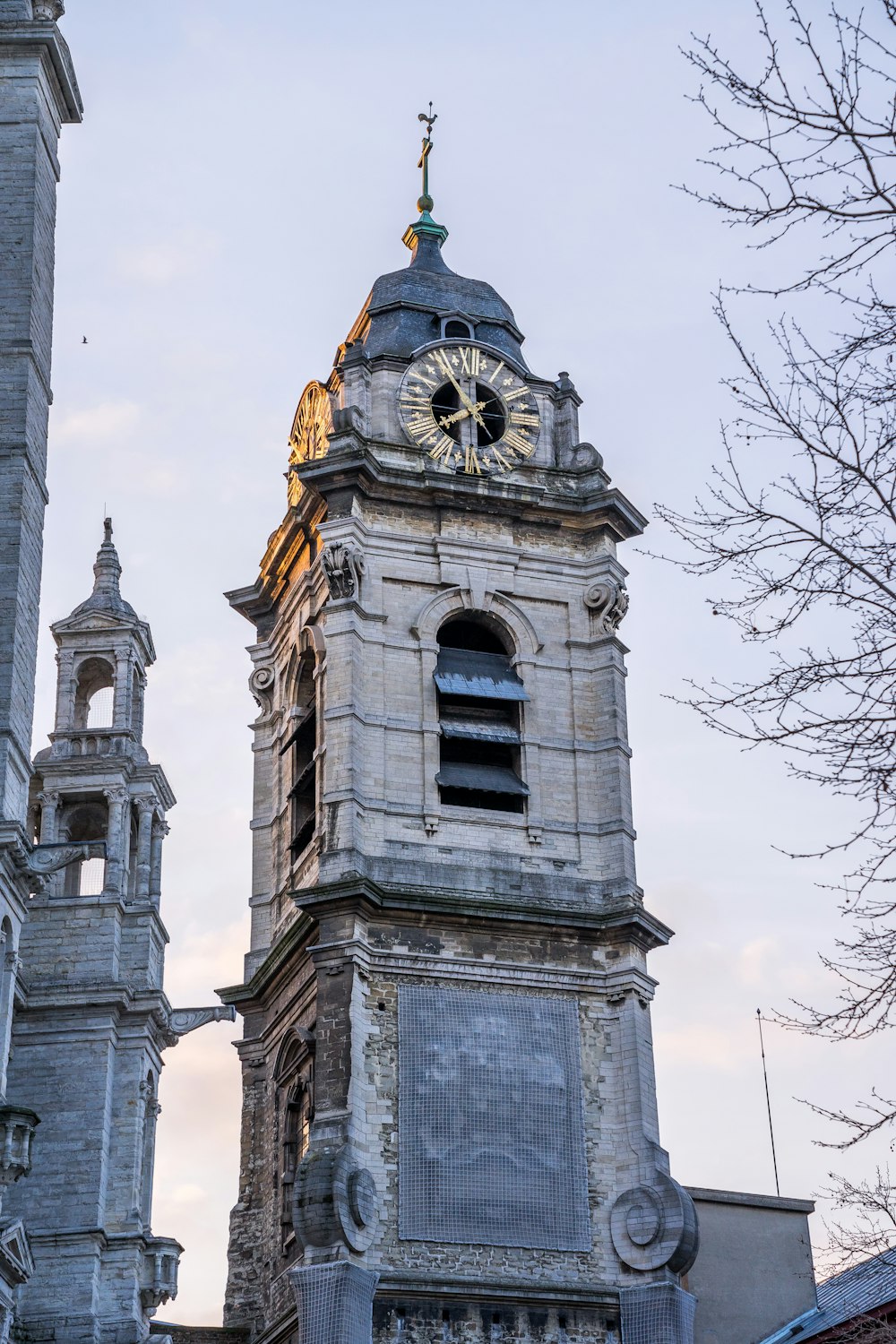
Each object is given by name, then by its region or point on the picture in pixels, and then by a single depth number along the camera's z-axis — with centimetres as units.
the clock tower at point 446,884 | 3959
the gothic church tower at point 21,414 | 2936
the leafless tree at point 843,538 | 1695
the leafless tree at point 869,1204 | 2100
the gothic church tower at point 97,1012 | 3619
